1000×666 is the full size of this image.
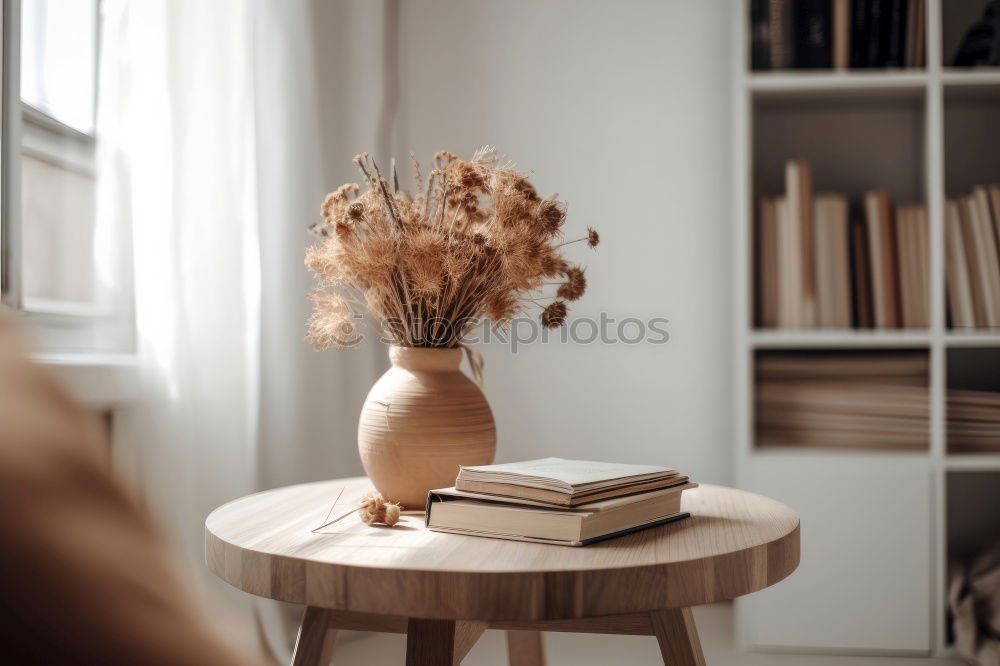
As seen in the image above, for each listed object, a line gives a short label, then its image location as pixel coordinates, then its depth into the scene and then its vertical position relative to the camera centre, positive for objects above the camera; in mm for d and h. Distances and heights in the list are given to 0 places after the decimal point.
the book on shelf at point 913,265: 1947 +156
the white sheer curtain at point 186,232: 1438 +176
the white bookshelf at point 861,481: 1901 -318
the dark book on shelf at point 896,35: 1914 +653
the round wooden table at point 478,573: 756 -212
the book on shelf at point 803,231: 1979 +233
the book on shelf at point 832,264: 1984 +160
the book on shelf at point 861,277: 1985 +132
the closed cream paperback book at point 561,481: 865 -148
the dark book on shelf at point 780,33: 1951 +669
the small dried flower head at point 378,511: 964 -194
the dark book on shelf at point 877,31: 1915 +662
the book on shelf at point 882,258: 1962 +172
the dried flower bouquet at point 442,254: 1032 +93
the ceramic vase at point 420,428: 1034 -111
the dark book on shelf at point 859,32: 1921 +663
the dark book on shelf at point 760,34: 1964 +669
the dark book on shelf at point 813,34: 1941 +664
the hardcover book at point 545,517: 856 -184
